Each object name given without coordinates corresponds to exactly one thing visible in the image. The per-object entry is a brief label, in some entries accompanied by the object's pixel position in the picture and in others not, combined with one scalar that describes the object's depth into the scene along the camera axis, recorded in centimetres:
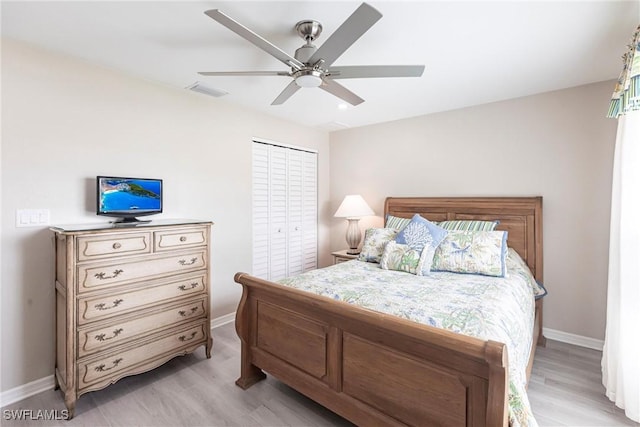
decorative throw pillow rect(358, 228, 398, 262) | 298
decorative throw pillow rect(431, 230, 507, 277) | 245
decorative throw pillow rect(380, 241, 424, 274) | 256
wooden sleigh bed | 125
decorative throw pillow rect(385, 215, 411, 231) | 338
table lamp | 388
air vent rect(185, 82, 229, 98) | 280
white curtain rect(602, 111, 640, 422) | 187
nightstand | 368
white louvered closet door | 373
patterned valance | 173
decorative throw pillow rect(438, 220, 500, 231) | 297
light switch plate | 208
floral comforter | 146
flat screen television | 230
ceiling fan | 146
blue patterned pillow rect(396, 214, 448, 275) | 256
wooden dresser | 194
